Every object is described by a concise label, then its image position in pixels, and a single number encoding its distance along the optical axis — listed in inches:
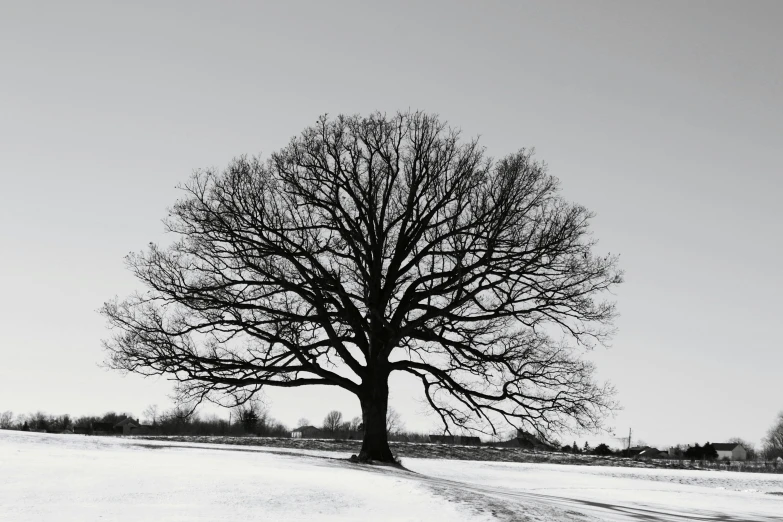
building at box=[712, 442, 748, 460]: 6115.2
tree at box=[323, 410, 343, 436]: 5885.8
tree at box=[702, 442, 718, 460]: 3885.3
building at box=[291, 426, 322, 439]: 5579.2
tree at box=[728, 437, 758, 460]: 5608.3
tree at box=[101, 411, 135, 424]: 4994.6
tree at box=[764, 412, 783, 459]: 5929.1
